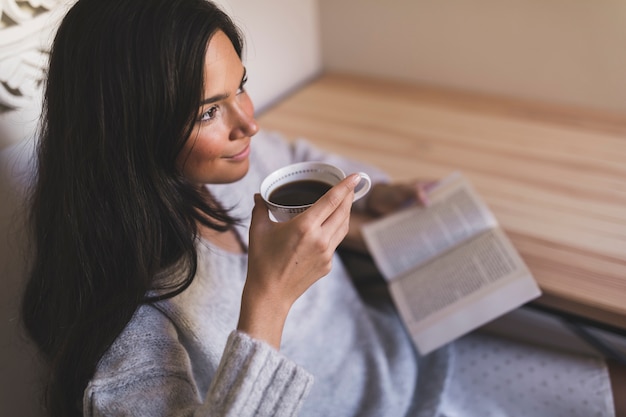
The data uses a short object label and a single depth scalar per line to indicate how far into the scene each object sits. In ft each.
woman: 1.91
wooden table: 2.95
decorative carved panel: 2.41
